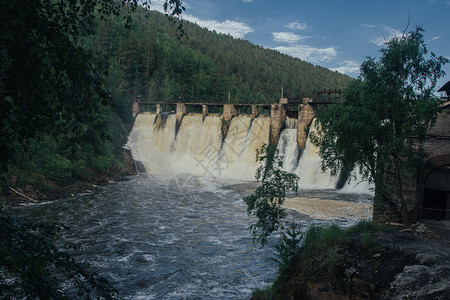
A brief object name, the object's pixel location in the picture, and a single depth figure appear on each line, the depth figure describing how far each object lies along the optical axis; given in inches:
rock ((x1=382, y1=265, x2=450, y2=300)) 293.4
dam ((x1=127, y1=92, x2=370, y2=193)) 1277.1
